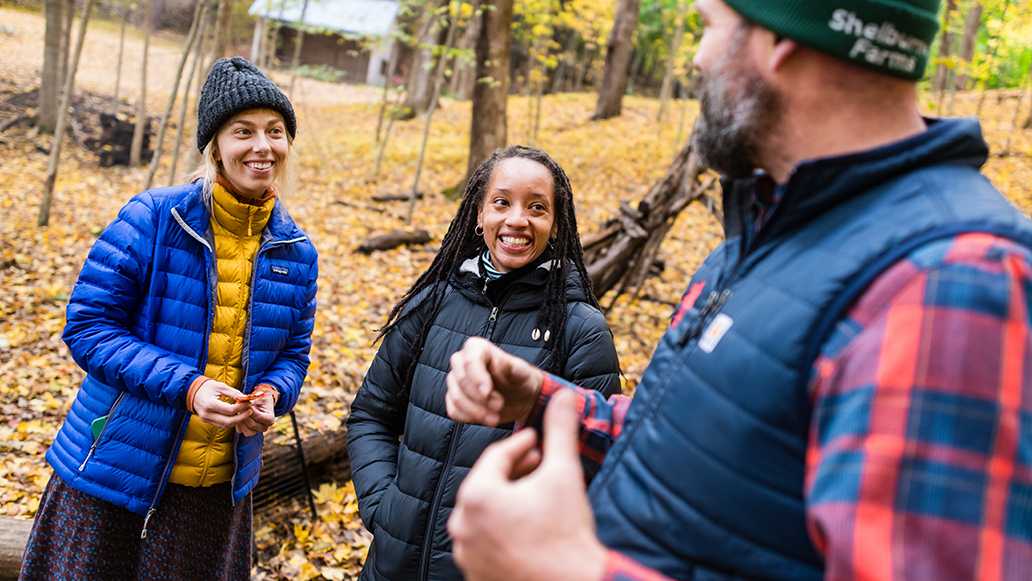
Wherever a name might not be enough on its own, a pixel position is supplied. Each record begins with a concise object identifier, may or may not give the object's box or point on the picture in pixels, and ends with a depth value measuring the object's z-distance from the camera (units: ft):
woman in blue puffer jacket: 8.14
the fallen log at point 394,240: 30.22
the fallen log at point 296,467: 13.78
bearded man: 2.59
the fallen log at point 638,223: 22.11
